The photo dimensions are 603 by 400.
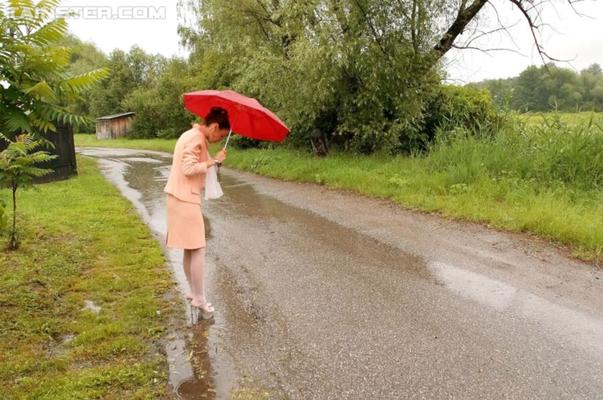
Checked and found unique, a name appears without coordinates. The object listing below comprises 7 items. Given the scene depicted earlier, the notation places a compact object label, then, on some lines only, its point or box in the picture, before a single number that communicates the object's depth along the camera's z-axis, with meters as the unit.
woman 4.17
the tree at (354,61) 11.76
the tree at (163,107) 36.78
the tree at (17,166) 6.09
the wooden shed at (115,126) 43.81
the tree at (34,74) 3.13
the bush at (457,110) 14.38
